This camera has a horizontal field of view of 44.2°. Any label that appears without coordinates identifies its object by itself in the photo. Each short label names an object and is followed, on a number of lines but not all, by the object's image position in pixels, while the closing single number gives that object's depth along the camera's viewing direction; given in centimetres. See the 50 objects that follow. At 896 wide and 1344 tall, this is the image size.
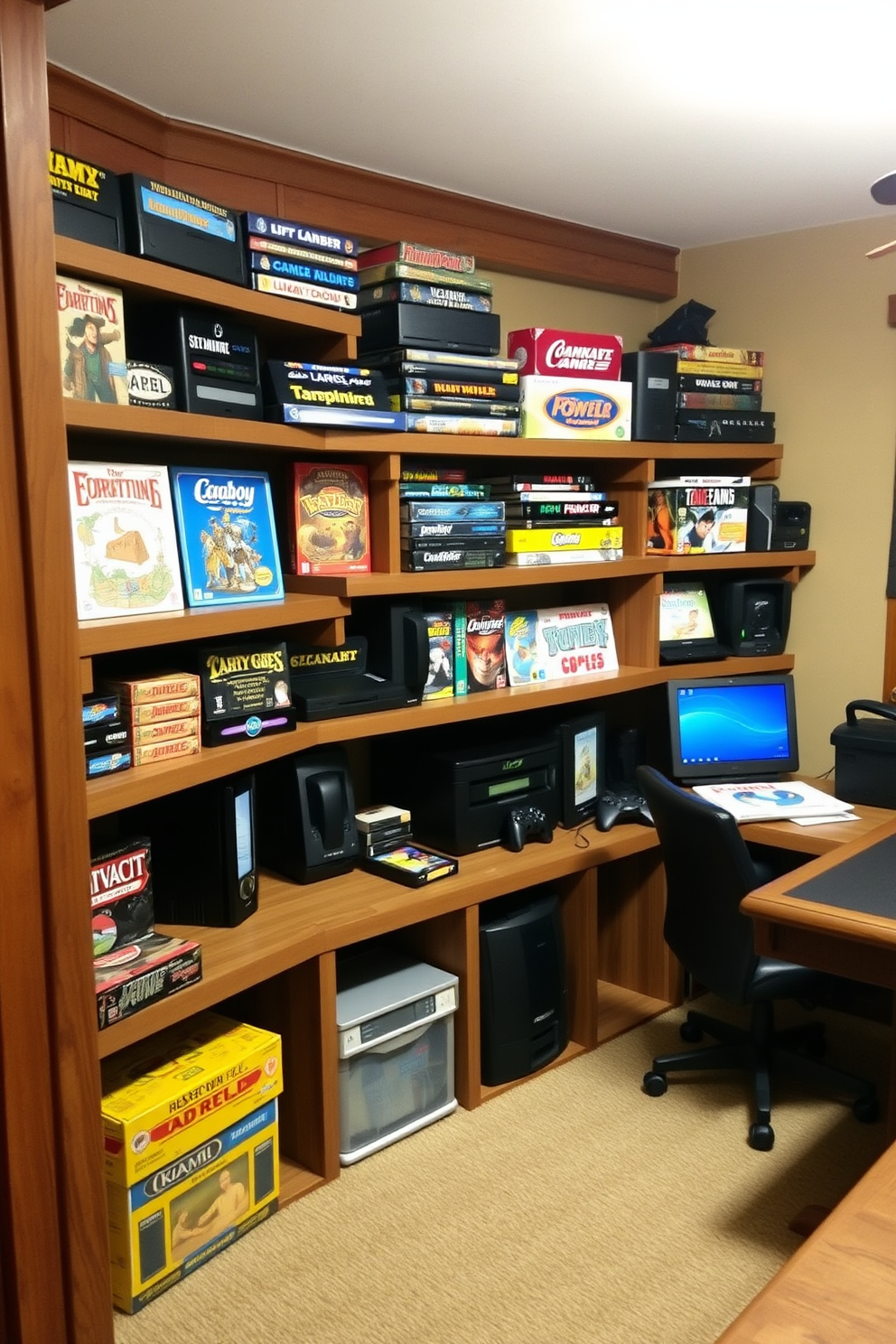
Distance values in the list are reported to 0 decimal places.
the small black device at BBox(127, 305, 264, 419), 227
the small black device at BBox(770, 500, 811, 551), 362
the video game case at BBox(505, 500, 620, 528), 313
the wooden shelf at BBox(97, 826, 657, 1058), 220
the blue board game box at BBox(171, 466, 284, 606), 234
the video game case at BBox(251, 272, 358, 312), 239
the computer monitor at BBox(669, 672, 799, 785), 338
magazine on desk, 308
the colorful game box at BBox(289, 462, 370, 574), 266
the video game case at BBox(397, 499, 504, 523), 282
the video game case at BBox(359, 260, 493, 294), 274
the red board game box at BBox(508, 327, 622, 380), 315
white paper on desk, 304
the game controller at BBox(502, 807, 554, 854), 304
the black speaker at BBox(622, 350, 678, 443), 336
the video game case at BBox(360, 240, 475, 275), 274
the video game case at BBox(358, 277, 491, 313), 275
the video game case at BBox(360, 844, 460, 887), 276
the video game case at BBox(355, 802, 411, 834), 290
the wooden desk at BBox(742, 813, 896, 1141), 212
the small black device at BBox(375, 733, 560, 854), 296
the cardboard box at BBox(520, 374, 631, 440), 311
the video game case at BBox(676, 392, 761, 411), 349
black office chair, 263
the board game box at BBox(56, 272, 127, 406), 201
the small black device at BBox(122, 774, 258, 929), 241
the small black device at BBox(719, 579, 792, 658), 363
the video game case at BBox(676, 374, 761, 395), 348
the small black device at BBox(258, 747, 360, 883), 267
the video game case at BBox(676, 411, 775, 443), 349
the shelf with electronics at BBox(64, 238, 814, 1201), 214
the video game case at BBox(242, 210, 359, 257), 234
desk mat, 222
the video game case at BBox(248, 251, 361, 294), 237
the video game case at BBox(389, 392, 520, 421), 279
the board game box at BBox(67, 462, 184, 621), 210
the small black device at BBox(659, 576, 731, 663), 358
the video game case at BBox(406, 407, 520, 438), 279
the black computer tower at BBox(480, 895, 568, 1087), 288
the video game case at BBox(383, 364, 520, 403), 278
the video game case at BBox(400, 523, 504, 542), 282
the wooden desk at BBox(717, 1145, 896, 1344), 119
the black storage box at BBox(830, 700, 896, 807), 315
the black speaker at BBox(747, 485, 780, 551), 358
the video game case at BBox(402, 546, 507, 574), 283
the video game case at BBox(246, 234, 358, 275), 235
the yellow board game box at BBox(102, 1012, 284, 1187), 209
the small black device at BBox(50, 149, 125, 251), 196
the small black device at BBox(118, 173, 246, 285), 209
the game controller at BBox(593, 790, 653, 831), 327
